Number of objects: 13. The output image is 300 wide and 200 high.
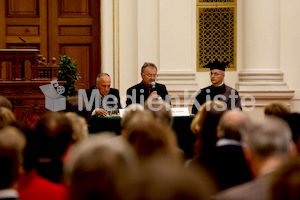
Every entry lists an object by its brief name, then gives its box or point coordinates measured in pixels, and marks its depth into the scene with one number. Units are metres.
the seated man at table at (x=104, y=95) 15.10
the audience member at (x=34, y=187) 5.02
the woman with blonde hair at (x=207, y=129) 7.45
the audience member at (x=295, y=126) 8.21
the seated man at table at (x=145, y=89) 15.22
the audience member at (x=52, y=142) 5.87
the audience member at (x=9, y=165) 3.94
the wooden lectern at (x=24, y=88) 15.38
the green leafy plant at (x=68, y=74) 16.92
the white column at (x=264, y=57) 18.41
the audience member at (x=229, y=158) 6.35
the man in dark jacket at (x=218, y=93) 15.29
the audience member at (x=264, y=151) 3.90
